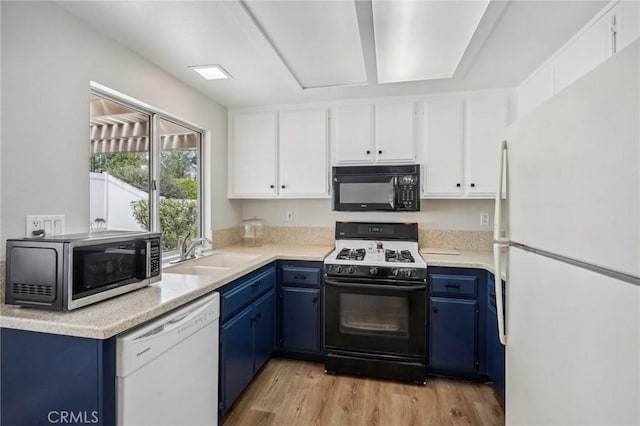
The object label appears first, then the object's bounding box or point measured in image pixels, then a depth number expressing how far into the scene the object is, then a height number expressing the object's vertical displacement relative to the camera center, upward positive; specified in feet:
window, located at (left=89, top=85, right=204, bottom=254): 5.79 +0.99
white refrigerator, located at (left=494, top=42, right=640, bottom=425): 2.07 -0.34
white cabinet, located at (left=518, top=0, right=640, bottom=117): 4.24 +2.87
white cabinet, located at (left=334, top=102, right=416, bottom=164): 8.64 +2.39
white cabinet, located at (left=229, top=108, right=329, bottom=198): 9.25 +1.89
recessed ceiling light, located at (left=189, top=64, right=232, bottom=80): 6.77 +3.36
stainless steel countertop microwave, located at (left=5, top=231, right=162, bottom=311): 3.67 -0.78
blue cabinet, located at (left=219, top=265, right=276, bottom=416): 5.71 -2.64
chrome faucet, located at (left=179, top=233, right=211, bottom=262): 7.38 -0.93
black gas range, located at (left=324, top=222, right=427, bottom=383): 7.18 -2.63
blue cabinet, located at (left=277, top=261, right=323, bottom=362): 7.96 -2.65
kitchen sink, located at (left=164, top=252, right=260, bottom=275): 6.98 -1.32
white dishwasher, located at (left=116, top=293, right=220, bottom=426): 3.56 -2.21
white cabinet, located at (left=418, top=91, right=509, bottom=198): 8.14 +1.98
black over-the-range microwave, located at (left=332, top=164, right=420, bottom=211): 8.46 +0.75
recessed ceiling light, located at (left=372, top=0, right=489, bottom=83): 4.71 +3.34
